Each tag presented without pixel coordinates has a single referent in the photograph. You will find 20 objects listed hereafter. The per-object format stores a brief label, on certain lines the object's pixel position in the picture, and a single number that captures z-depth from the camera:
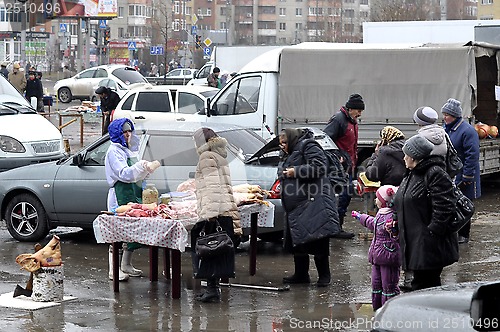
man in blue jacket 11.80
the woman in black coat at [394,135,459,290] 7.79
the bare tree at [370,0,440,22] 68.82
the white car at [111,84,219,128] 21.95
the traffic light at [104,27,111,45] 66.95
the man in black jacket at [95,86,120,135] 21.14
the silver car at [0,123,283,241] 11.57
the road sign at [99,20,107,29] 68.06
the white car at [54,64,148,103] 41.63
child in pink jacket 8.52
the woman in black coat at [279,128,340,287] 9.71
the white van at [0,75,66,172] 16.13
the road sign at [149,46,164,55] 62.96
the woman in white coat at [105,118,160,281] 10.14
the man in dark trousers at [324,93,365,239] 13.06
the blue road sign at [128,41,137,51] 66.69
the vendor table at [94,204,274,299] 9.32
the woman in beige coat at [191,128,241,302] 9.34
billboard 57.32
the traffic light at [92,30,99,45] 69.97
